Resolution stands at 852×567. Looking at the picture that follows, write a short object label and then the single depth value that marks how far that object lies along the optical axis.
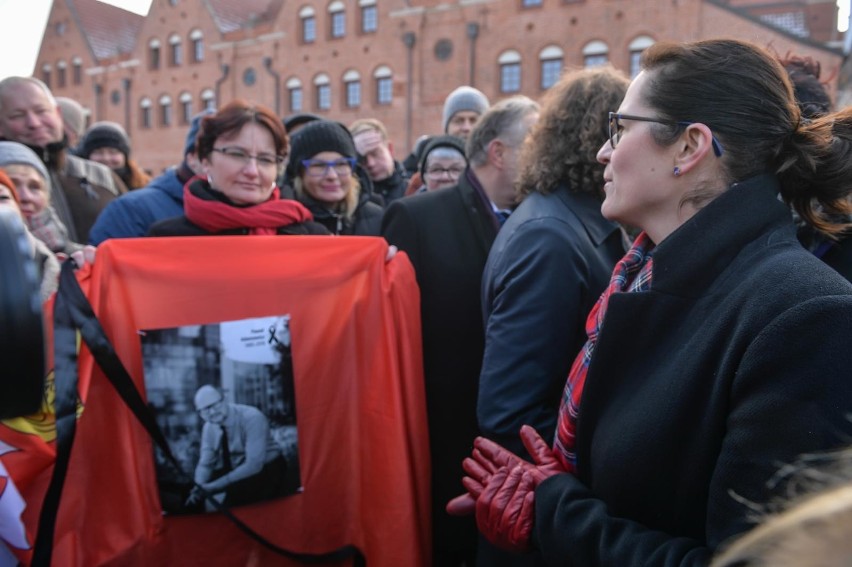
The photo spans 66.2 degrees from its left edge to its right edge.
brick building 22.69
